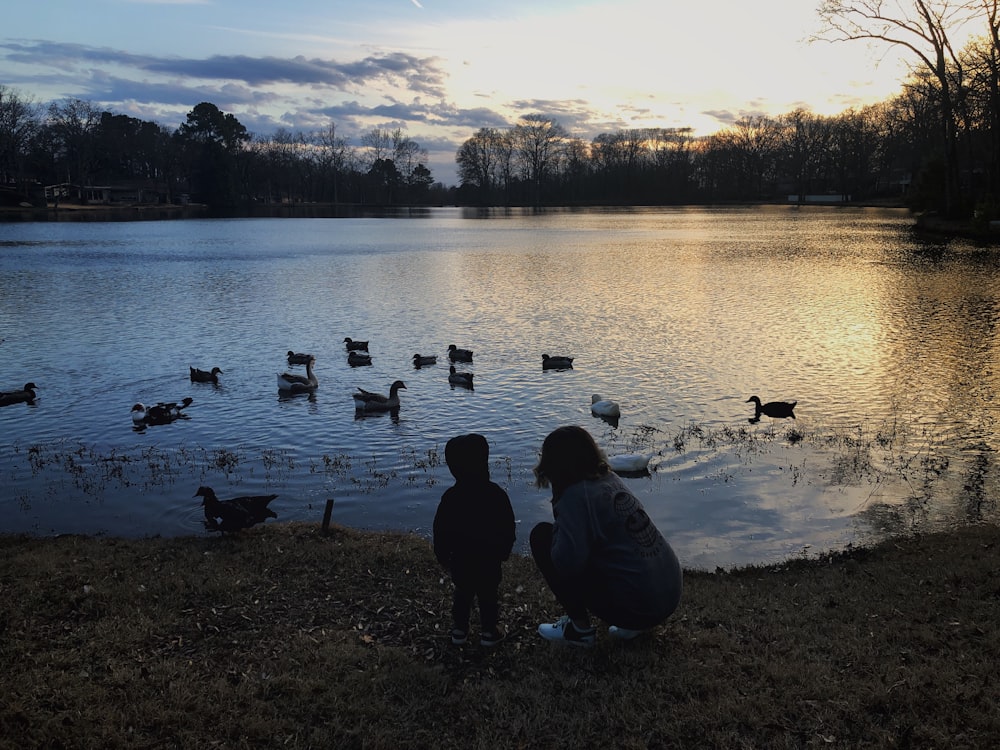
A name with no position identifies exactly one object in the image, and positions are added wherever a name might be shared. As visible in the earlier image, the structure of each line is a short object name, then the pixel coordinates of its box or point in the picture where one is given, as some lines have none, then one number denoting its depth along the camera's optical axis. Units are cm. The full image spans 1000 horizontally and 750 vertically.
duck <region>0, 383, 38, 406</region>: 1509
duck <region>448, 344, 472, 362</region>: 1909
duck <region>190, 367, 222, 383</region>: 1703
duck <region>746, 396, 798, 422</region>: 1395
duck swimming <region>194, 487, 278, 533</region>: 823
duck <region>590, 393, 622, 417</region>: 1394
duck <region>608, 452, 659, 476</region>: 1076
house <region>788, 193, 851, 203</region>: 13995
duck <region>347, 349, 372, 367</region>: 1933
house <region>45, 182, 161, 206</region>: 11942
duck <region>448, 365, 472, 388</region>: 1677
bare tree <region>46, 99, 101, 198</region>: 12400
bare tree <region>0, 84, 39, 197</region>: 11275
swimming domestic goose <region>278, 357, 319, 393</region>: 1622
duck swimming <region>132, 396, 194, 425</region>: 1396
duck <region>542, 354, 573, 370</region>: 1814
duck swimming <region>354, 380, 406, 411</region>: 1479
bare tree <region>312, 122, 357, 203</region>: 18100
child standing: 509
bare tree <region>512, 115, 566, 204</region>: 19312
